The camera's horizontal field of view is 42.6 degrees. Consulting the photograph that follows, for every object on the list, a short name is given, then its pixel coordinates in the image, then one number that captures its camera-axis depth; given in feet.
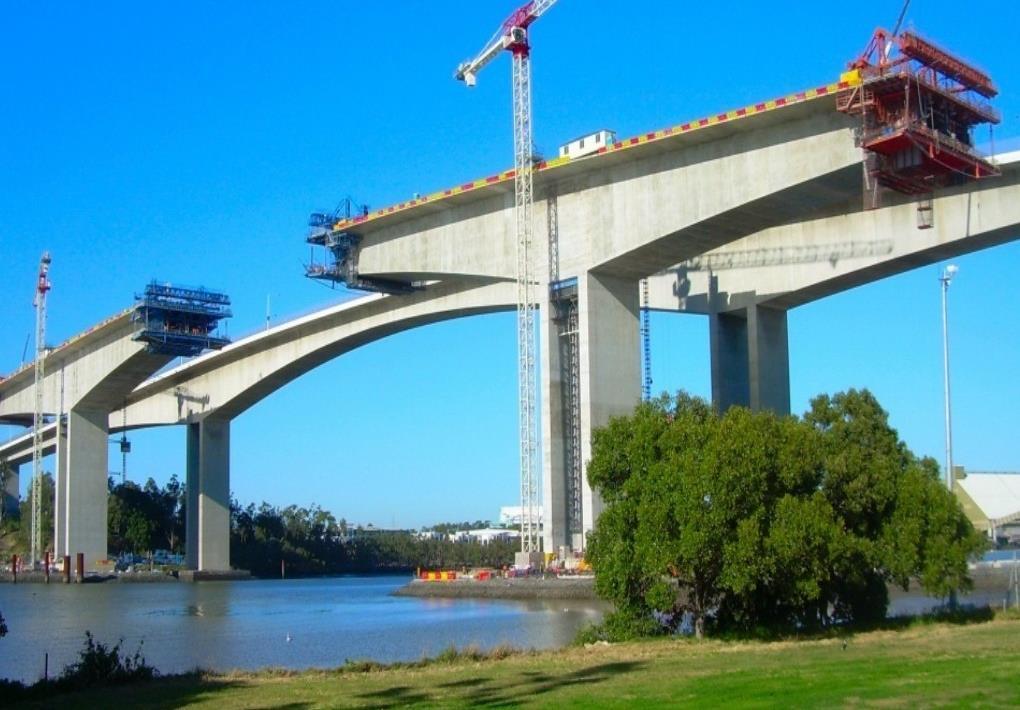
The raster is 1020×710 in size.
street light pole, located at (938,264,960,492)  180.65
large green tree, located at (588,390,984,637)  94.27
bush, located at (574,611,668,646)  98.99
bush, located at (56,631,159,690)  77.61
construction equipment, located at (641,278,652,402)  211.61
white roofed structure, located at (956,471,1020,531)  355.77
